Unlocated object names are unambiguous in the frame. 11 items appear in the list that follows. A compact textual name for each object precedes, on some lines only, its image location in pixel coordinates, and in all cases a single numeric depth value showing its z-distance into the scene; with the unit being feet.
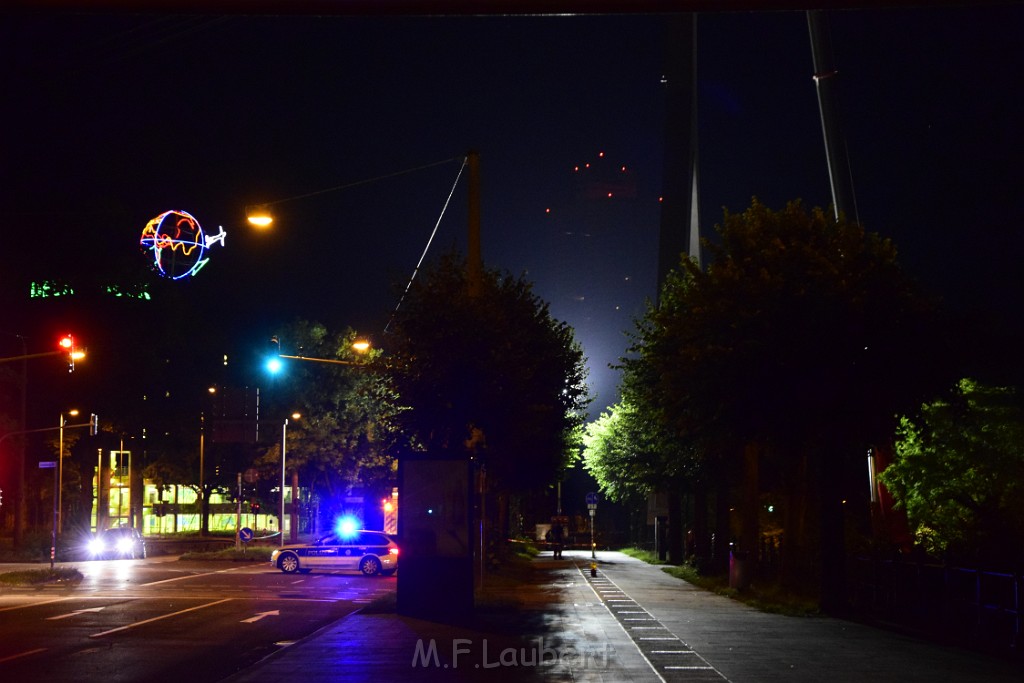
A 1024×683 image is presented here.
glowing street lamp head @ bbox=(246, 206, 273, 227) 85.71
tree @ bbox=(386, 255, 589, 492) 92.43
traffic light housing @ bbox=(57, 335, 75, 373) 118.52
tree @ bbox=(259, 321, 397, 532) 243.40
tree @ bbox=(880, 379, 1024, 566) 144.15
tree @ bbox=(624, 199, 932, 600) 78.95
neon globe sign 155.22
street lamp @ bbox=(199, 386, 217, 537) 232.32
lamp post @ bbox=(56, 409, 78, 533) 192.84
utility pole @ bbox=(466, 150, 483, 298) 82.48
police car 134.31
